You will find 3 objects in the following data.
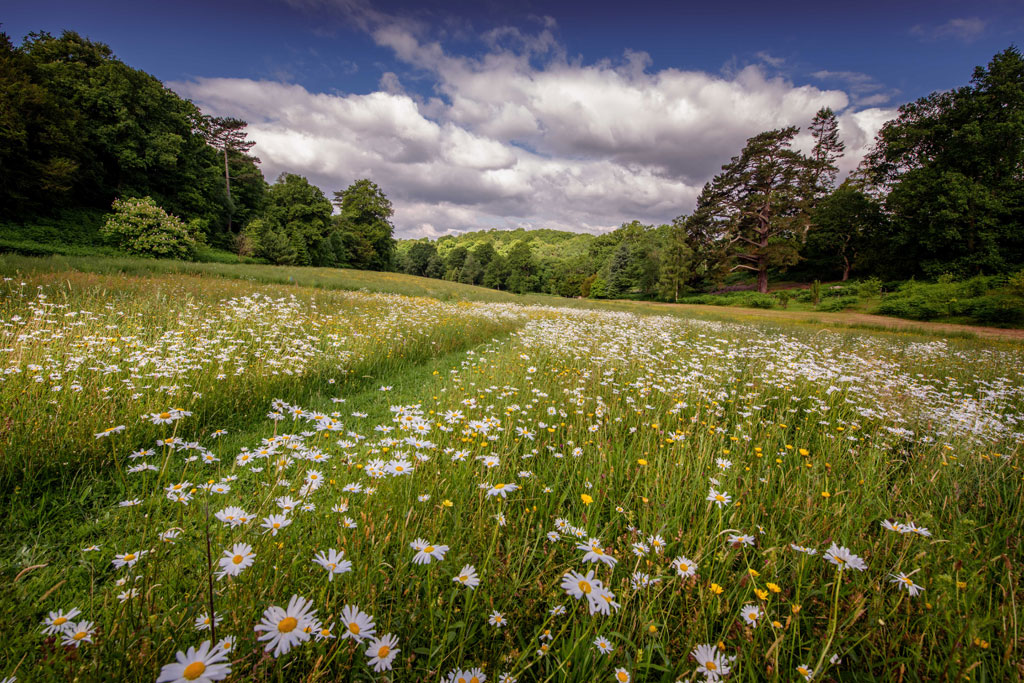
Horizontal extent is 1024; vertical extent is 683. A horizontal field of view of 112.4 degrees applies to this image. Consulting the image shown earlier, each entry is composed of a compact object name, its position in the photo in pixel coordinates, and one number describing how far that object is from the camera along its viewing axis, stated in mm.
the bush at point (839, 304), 27188
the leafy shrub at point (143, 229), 26514
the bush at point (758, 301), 32531
